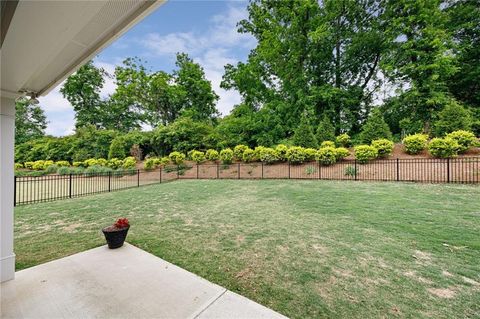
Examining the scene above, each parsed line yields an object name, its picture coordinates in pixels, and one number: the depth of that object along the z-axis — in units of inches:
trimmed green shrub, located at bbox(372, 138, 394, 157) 396.5
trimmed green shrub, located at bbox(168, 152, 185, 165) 640.6
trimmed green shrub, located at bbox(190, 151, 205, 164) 614.2
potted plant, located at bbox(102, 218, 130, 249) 131.1
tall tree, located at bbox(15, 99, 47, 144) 1016.2
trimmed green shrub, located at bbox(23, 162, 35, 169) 786.8
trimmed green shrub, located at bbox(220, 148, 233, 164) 563.5
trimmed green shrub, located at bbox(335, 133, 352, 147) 497.7
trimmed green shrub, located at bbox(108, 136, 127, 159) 719.7
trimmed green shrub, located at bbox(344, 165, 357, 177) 376.2
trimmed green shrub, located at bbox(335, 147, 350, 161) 426.3
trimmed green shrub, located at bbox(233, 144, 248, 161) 569.6
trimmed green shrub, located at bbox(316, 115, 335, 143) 523.2
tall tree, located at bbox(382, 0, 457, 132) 471.5
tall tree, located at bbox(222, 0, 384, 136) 594.5
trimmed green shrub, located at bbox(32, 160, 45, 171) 754.8
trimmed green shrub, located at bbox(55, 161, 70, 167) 750.0
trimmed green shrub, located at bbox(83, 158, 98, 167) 697.1
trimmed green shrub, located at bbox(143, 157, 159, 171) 629.0
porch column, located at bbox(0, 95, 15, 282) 95.1
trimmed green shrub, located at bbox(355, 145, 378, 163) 396.7
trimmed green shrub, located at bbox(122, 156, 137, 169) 638.7
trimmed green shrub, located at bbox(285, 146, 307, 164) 464.4
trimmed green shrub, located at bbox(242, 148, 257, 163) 542.6
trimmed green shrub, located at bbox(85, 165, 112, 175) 592.5
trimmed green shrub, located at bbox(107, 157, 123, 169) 661.3
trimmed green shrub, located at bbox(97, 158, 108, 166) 690.2
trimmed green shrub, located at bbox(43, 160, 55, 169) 748.8
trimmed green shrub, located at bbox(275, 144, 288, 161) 496.4
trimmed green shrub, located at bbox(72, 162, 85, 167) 734.7
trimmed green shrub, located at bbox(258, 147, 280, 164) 500.8
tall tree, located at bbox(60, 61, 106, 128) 1054.4
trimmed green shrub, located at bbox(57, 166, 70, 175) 610.2
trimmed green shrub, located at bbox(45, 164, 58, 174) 675.0
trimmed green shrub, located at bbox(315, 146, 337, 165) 425.7
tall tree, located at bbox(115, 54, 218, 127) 892.6
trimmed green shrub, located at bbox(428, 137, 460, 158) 331.9
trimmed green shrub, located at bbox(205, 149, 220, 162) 598.5
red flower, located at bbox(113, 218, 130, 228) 136.5
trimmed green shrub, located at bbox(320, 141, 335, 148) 458.7
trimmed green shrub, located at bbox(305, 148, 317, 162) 459.5
